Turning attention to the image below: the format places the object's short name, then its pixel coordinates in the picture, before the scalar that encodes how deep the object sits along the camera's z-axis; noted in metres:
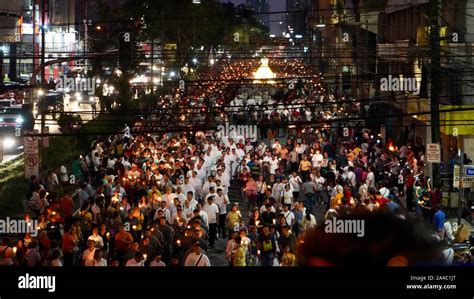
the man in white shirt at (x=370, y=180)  24.39
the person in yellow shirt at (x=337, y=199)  19.33
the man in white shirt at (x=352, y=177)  24.58
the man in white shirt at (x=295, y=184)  23.86
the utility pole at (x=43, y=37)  32.12
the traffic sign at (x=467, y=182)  19.87
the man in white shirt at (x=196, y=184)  22.33
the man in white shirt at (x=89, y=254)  13.66
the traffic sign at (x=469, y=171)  20.38
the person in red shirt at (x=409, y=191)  24.48
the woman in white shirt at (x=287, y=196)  21.50
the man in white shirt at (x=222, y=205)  20.08
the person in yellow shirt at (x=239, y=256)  13.88
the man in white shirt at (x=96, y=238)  15.05
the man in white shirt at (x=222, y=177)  23.23
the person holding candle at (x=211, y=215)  19.19
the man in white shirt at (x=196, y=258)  12.70
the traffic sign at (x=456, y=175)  21.23
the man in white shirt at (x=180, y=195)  19.68
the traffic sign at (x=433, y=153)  22.94
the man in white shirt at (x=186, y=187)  21.38
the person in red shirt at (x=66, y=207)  18.48
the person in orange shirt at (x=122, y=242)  15.19
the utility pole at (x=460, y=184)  19.19
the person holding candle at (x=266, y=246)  14.93
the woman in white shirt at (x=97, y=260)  13.22
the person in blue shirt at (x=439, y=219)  17.20
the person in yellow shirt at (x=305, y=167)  27.46
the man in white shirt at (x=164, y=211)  17.88
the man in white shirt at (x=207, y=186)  21.64
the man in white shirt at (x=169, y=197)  19.34
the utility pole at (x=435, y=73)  23.66
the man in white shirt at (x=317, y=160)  27.95
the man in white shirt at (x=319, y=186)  24.79
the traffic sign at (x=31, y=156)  25.66
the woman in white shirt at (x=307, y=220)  17.06
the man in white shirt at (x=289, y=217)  17.60
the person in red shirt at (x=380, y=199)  18.22
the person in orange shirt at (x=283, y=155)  30.98
